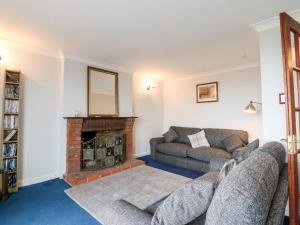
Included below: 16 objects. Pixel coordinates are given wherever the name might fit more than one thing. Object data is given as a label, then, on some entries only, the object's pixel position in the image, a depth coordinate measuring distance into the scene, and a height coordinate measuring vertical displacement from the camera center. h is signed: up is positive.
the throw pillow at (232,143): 3.37 -0.53
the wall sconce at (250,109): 3.19 +0.15
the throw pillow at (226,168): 1.14 -0.37
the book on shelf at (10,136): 2.54 -0.24
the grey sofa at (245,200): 0.70 -0.38
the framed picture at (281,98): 2.01 +0.22
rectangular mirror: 3.58 +0.60
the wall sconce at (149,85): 4.98 +1.01
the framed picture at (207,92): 4.33 +0.68
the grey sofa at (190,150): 3.42 -0.72
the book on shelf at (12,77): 2.61 +0.68
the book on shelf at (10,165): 2.53 -0.68
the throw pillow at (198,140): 3.97 -0.54
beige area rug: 2.26 -1.13
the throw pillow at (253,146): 2.30 -0.41
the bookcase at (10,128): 2.54 -0.12
